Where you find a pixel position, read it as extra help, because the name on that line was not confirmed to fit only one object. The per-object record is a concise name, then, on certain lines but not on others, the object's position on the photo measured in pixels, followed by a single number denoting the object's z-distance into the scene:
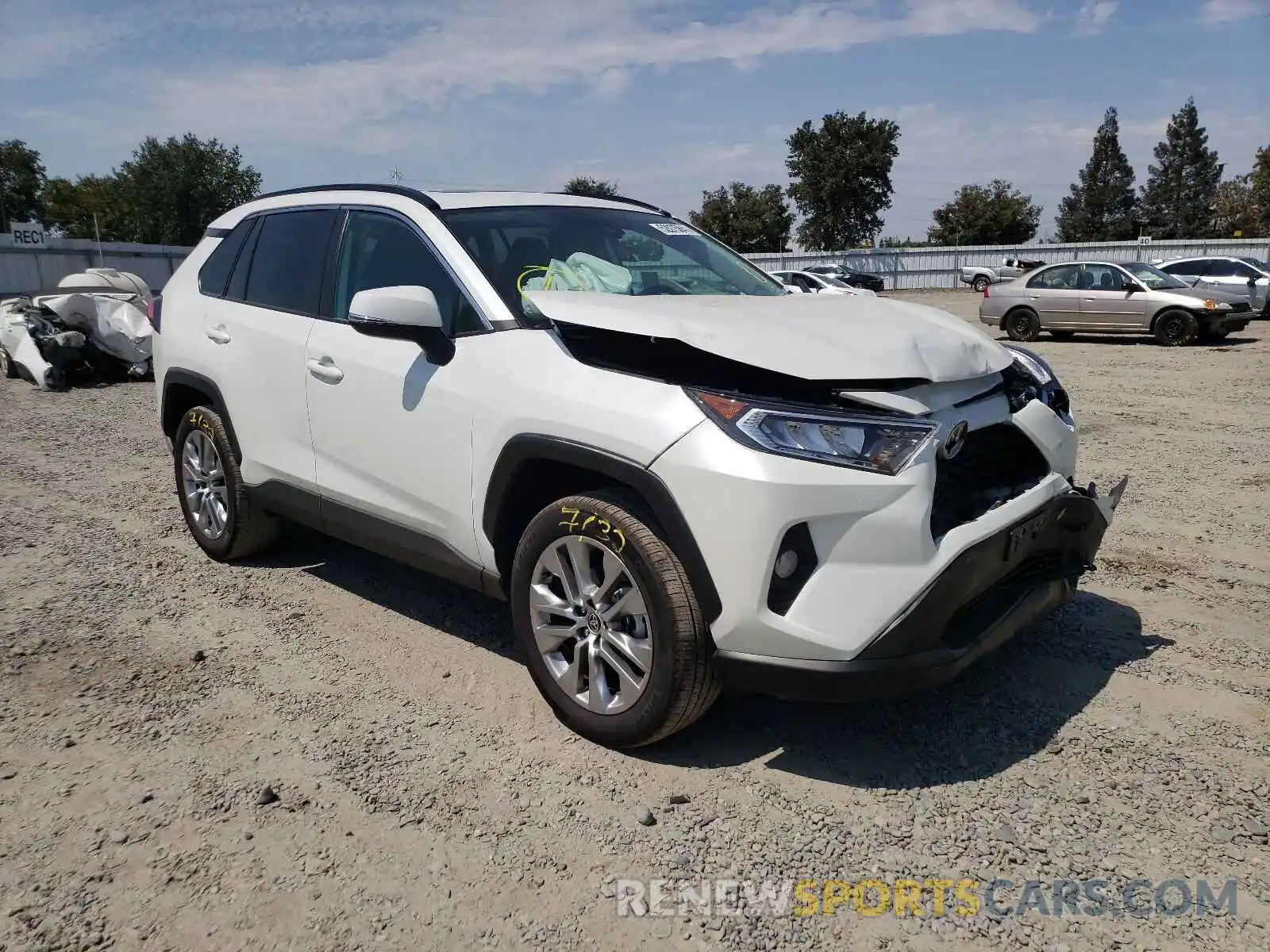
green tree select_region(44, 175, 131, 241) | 72.62
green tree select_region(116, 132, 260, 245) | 68.44
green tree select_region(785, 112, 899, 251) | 57.41
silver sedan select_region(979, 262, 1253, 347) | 16.41
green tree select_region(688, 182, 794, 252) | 68.19
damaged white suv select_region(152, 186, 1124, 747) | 2.71
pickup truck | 39.44
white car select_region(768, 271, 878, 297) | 23.71
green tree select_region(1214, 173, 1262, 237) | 68.56
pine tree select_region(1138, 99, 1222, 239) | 85.56
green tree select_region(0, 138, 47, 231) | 71.50
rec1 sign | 30.23
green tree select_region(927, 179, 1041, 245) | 66.31
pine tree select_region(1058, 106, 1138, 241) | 86.94
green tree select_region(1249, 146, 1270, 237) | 65.62
